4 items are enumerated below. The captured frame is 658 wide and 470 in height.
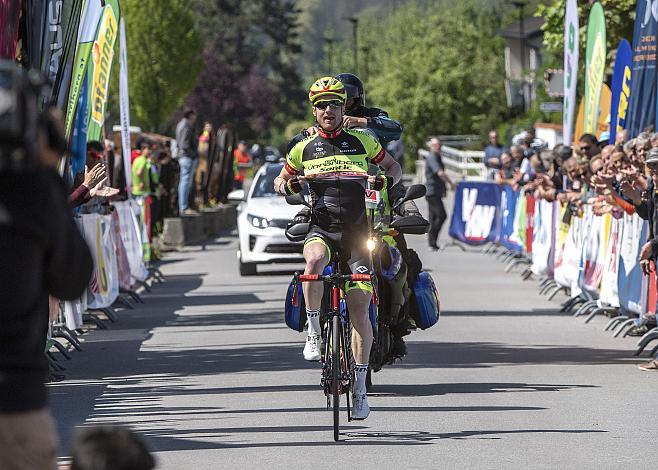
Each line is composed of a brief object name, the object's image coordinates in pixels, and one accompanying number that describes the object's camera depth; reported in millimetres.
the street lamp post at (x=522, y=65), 82000
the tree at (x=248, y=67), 108688
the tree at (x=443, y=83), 100062
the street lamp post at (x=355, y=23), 98262
